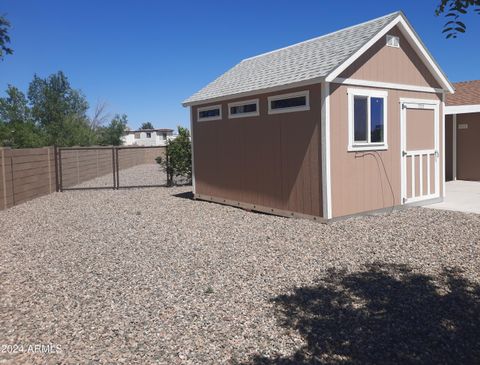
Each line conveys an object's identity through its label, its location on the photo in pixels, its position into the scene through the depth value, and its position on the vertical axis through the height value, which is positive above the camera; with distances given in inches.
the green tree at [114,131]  1904.5 +128.9
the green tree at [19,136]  911.7 +55.6
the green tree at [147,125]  4228.8 +335.2
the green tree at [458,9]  93.4 +31.6
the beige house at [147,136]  2997.0 +166.3
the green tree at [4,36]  189.9 +56.5
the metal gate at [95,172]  612.1 -23.8
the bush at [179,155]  616.4 +3.9
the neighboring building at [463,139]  563.2 +16.1
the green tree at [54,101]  1962.2 +288.0
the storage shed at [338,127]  312.5 +22.6
